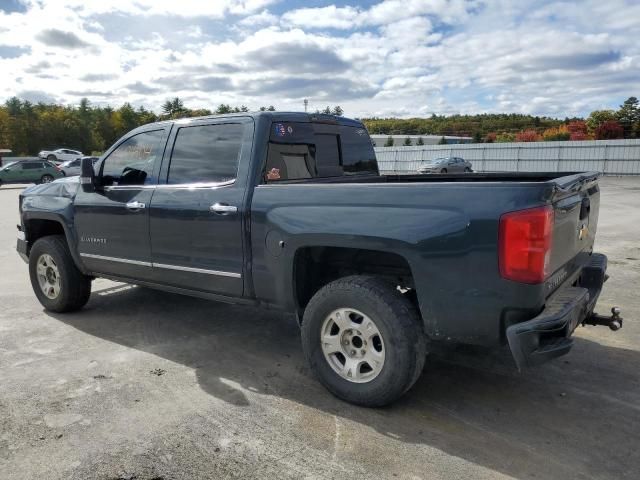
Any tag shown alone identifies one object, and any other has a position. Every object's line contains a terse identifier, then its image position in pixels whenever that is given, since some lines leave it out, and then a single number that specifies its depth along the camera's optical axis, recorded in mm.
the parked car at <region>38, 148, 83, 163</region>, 45500
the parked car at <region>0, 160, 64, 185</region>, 30031
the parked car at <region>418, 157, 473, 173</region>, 32625
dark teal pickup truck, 2840
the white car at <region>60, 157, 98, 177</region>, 31328
